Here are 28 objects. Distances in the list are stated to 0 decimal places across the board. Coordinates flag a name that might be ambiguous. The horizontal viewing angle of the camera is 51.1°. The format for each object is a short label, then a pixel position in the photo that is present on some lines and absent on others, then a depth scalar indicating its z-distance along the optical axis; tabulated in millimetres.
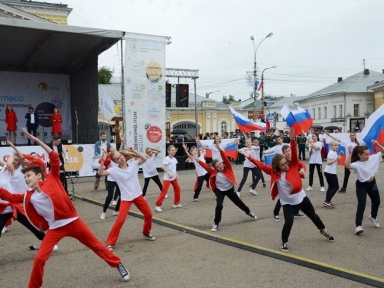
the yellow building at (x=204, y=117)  47812
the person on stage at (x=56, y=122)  20781
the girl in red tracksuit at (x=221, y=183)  7848
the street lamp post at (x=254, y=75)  35756
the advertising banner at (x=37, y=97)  21906
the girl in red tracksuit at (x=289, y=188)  6340
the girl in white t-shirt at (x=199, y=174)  10953
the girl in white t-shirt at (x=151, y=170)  11052
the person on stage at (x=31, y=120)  19984
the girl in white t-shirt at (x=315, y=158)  12181
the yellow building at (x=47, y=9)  33188
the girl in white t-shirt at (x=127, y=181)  6875
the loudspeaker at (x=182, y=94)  29969
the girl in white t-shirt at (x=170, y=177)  10086
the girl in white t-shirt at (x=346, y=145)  8578
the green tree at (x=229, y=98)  114850
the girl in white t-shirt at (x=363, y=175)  7168
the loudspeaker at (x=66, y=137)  21920
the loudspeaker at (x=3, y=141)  16919
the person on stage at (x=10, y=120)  20188
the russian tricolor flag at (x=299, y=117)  8205
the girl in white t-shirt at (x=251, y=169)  12209
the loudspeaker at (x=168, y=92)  29061
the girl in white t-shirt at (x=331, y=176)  9697
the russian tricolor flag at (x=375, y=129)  8938
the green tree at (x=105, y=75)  54812
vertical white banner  17844
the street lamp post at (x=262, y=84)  37512
